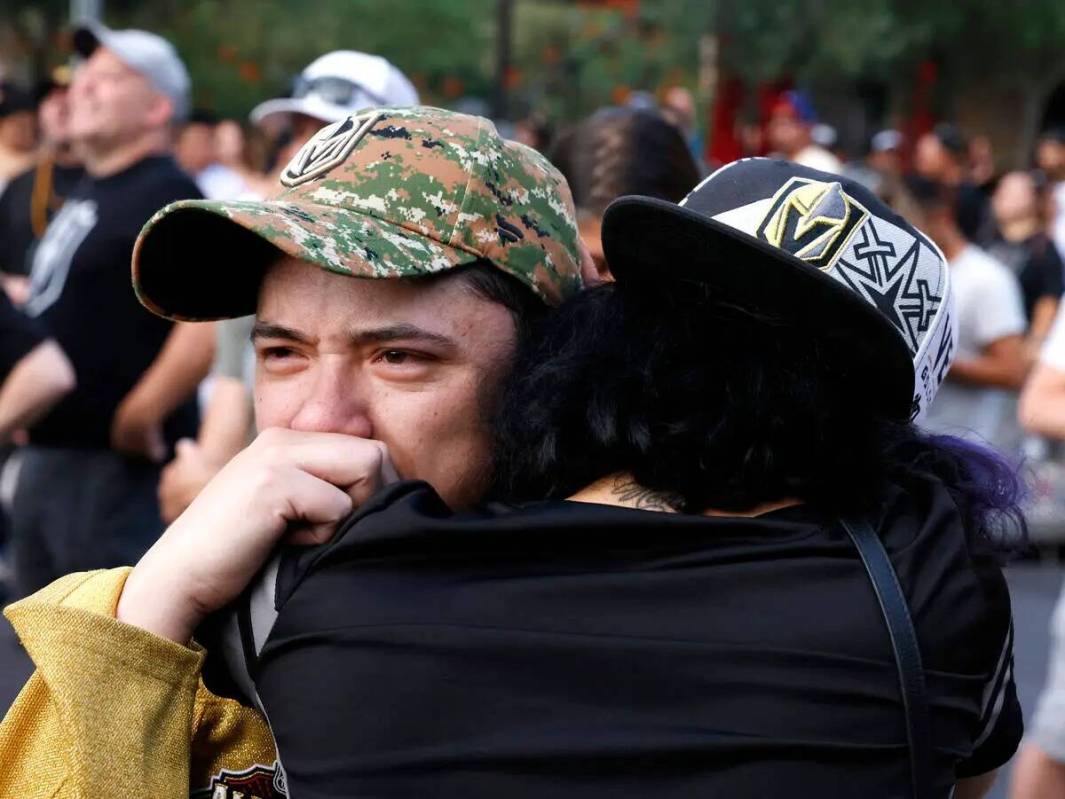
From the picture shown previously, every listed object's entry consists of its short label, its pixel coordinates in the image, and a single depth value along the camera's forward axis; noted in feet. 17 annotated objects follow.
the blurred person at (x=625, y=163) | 13.03
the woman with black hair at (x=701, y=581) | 5.24
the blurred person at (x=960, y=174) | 37.04
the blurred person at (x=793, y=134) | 35.46
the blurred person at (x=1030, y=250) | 33.09
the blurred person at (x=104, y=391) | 17.69
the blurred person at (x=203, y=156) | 38.04
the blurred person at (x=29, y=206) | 28.43
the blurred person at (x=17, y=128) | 35.42
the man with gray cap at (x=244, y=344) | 15.11
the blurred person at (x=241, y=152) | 39.68
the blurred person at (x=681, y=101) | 42.51
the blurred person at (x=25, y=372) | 15.98
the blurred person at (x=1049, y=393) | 13.88
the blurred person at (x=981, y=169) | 64.13
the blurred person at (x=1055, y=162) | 41.86
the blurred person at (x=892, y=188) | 24.31
